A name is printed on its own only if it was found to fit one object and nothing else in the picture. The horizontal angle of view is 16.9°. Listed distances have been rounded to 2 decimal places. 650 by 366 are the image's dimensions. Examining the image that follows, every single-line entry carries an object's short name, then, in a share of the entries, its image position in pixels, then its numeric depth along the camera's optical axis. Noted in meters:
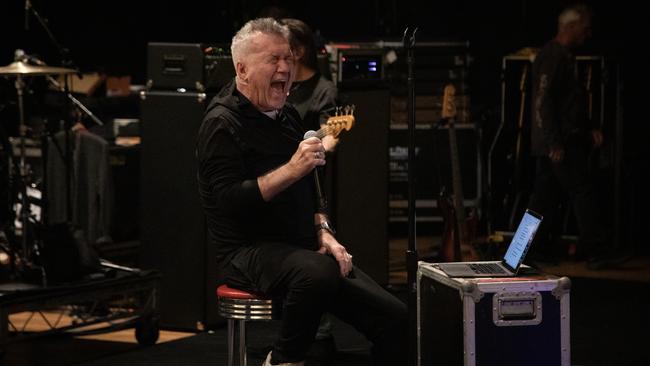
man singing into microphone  7.43
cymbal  11.31
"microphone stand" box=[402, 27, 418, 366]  7.78
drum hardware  11.23
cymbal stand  11.27
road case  7.77
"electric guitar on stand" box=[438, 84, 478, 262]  13.54
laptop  7.93
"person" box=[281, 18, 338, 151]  10.17
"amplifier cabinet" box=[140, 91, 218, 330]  11.25
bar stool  7.67
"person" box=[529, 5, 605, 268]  14.16
